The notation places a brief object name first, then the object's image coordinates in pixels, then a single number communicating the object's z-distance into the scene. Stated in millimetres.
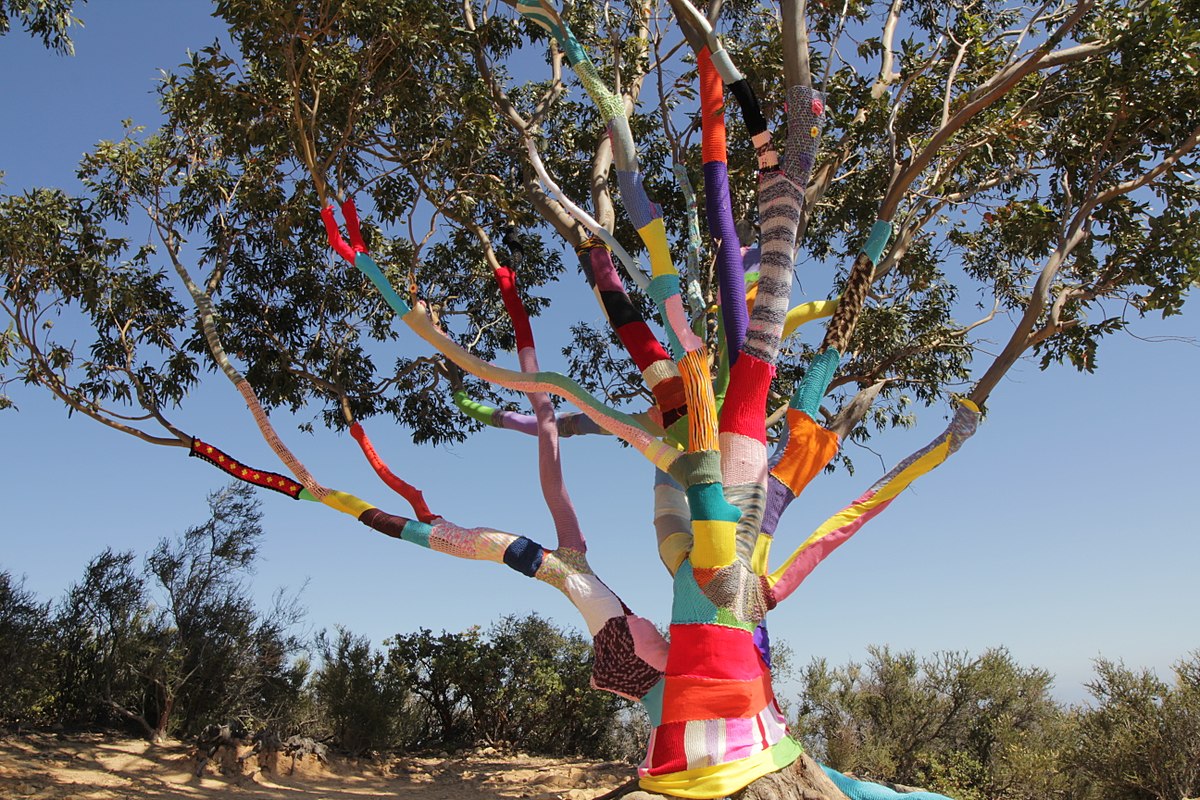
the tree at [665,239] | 6477
